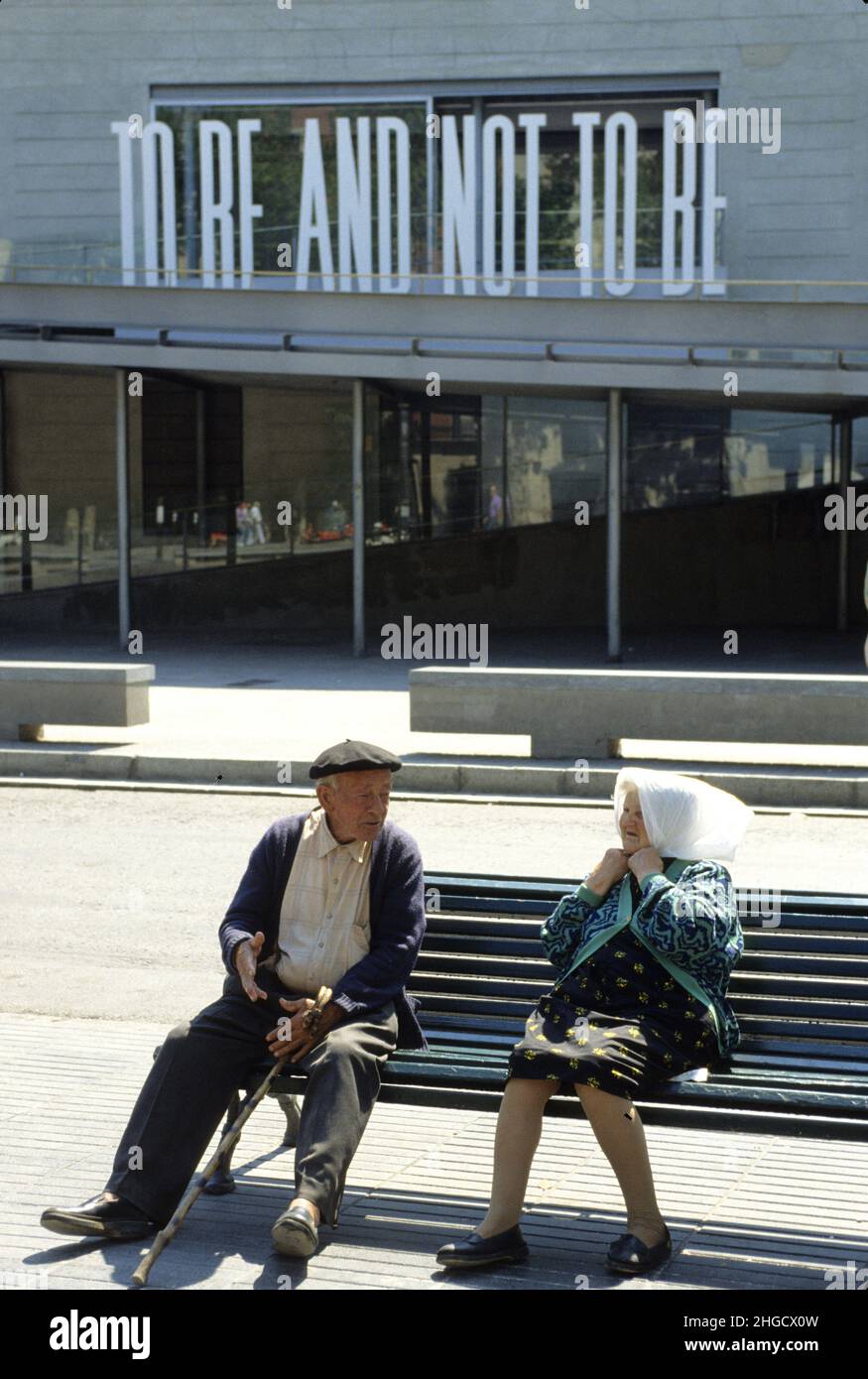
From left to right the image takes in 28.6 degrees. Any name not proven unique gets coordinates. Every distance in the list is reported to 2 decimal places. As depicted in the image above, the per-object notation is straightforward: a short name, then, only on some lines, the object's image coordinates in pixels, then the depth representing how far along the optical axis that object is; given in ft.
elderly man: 15.53
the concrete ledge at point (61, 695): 48.24
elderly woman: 15.03
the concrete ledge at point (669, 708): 43.57
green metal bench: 14.94
